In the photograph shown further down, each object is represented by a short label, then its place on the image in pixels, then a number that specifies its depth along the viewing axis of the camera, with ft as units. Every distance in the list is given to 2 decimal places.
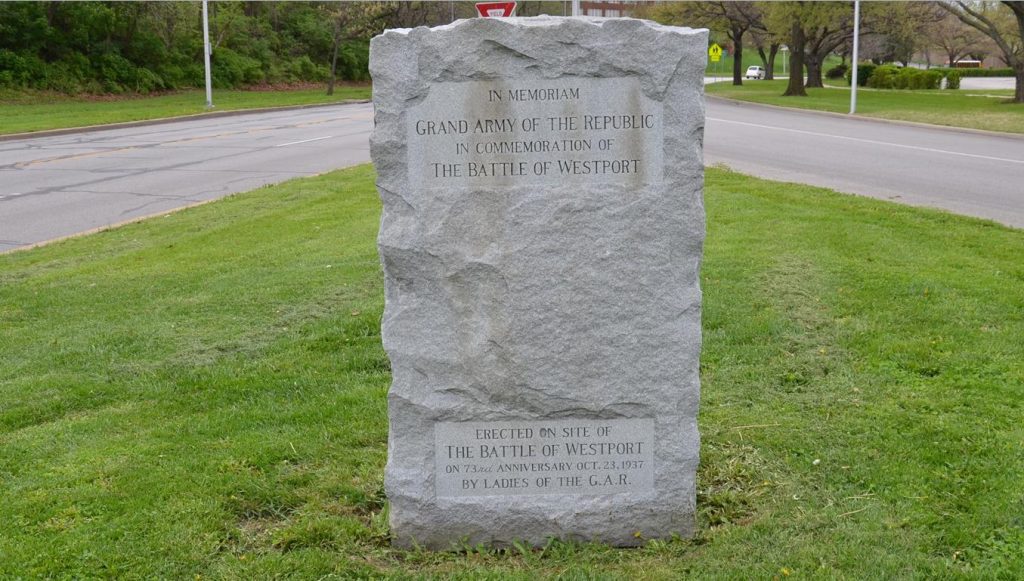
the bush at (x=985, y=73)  265.54
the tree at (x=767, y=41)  167.22
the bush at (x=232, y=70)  162.09
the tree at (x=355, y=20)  169.27
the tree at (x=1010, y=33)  106.32
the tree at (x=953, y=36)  217.97
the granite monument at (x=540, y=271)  13.05
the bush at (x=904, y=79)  170.40
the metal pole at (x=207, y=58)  118.21
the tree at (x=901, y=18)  138.31
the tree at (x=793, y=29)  142.10
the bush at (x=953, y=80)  177.47
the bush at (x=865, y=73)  186.60
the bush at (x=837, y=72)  244.42
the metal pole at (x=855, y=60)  101.76
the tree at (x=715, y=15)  160.97
